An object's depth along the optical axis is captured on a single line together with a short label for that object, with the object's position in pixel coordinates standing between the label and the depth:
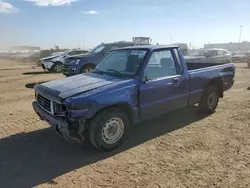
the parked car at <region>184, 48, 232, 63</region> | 12.75
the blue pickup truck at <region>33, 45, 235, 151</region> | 2.96
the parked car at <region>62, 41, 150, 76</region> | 9.22
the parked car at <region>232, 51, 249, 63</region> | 25.69
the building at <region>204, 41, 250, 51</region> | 81.61
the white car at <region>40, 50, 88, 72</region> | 12.71
